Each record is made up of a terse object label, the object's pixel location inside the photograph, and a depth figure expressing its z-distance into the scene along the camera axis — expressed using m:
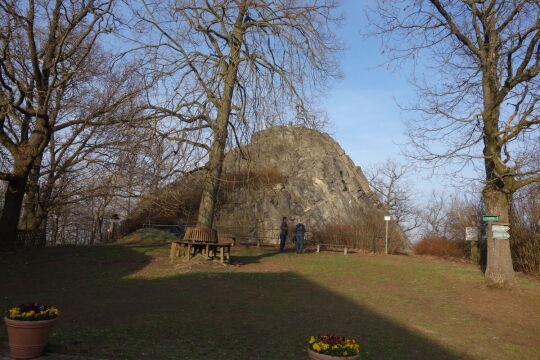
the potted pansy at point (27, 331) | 5.02
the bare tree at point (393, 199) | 46.03
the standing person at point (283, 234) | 19.75
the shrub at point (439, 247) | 22.19
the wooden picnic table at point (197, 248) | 12.81
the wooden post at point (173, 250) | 13.15
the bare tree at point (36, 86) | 12.66
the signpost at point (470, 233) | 18.59
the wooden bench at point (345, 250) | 19.62
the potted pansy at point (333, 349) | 4.09
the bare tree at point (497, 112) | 11.59
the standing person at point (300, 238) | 19.22
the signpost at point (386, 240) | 20.91
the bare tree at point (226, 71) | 11.72
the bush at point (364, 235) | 22.75
